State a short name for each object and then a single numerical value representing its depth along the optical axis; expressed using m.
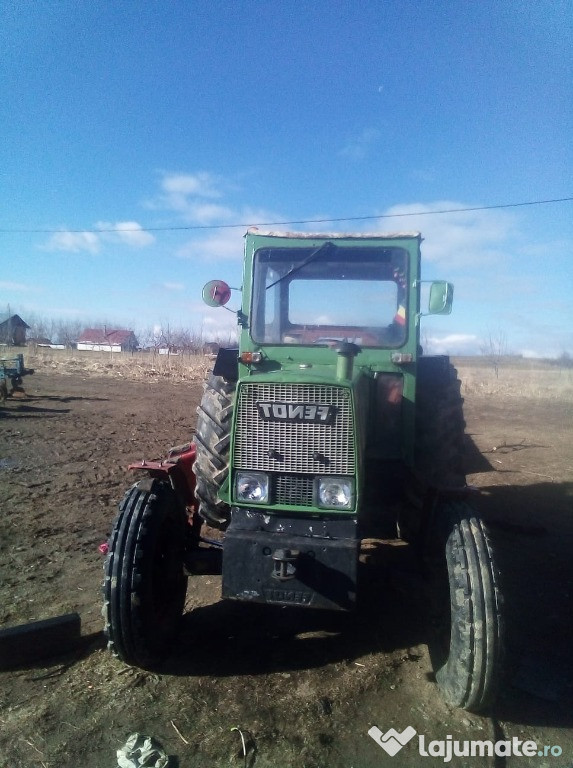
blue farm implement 16.25
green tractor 3.22
